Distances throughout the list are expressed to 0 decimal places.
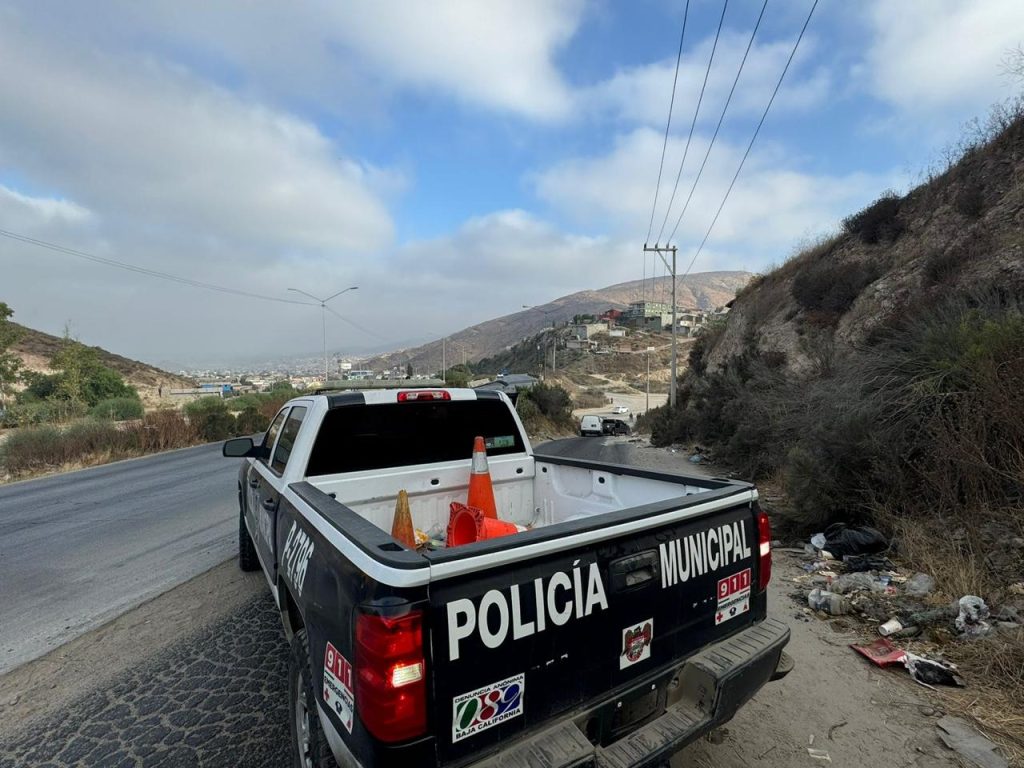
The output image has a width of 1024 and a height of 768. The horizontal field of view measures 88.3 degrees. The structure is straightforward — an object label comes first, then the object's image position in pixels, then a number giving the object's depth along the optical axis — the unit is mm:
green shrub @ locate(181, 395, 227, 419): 22344
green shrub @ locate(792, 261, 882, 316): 17672
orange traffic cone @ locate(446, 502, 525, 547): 3328
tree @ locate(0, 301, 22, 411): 30266
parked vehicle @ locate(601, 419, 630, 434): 37906
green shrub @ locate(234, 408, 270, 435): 23938
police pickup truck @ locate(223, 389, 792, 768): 1651
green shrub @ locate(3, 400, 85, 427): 23234
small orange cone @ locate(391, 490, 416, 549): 3619
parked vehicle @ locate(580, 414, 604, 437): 34594
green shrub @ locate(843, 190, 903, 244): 18814
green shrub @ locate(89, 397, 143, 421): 24969
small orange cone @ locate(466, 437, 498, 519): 3889
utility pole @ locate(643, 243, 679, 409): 32031
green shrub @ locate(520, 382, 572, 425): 35812
